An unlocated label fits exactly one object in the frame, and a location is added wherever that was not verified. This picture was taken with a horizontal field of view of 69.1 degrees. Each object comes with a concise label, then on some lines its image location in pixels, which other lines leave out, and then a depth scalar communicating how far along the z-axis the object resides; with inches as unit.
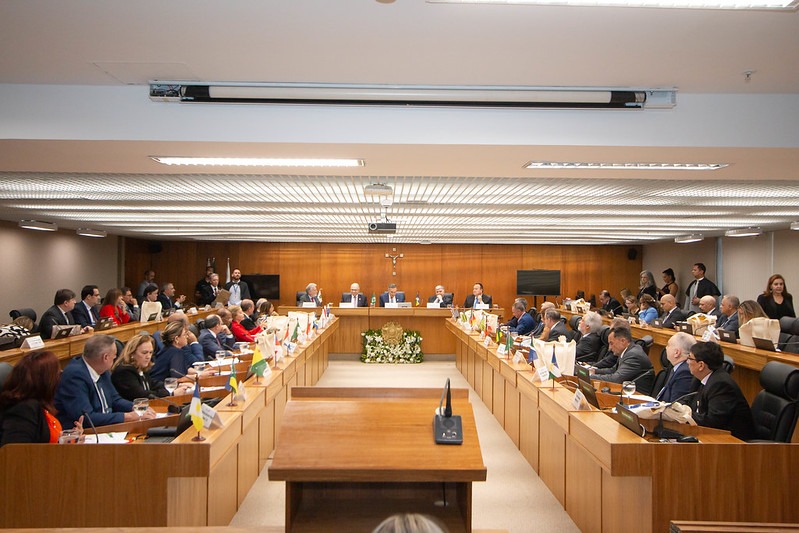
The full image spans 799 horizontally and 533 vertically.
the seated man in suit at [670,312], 358.9
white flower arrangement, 458.0
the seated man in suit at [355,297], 496.0
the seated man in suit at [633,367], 206.5
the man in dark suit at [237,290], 545.8
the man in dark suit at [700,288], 420.8
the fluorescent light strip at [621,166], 182.9
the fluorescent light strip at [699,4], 87.1
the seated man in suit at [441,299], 497.1
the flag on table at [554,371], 176.9
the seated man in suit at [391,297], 497.4
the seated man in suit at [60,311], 291.4
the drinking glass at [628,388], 156.9
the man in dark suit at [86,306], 332.5
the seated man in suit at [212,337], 256.2
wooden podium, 73.7
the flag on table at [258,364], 178.0
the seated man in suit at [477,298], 490.3
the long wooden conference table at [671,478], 112.0
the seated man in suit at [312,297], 479.8
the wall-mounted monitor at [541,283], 605.0
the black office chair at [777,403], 134.2
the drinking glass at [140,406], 140.7
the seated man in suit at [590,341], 284.2
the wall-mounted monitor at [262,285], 622.2
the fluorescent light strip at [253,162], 180.1
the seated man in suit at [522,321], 379.6
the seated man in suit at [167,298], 487.2
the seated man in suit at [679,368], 167.0
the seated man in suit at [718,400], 141.6
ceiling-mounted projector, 329.7
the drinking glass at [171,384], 166.9
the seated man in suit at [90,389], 138.7
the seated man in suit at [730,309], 285.6
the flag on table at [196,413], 114.8
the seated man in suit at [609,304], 525.0
